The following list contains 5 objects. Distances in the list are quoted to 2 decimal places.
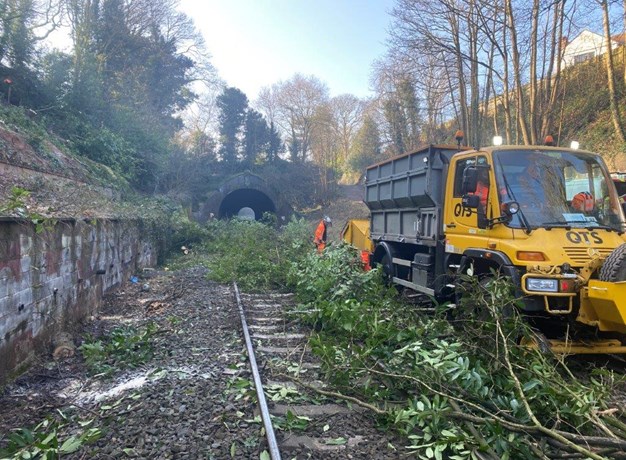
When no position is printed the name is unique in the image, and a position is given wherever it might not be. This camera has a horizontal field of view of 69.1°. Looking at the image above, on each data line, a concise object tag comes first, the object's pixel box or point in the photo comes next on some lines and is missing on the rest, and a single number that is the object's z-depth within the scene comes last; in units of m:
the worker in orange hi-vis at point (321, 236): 14.58
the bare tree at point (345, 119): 43.72
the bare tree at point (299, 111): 44.16
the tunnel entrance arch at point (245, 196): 35.28
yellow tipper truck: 4.89
